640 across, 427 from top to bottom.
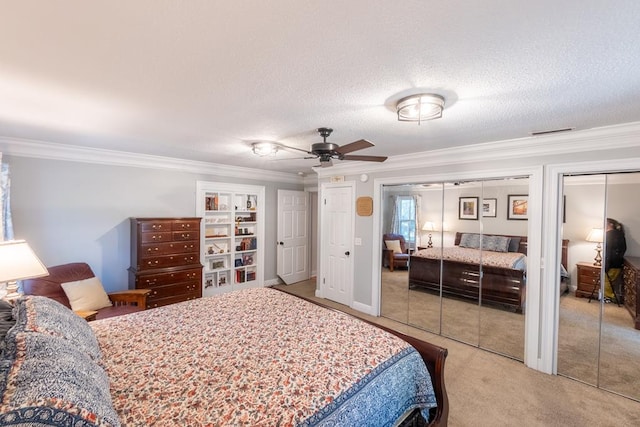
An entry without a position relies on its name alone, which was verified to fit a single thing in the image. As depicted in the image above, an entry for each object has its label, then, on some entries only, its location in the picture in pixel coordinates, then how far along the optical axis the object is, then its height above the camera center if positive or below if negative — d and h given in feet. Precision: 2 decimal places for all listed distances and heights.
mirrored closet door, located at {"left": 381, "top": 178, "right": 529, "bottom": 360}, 10.39 -2.19
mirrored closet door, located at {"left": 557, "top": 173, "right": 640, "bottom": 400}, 8.29 -2.24
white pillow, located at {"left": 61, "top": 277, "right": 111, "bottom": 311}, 9.68 -3.09
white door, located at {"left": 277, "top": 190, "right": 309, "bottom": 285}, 18.99 -1.85
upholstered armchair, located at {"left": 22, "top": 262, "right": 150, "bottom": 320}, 9.53 -3.01
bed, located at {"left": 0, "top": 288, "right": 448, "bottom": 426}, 3.31 -2.85
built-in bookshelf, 15.92 -1.57
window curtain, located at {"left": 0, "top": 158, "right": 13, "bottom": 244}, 9.33 +0.09
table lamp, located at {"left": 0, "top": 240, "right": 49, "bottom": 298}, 6.63 -1.37
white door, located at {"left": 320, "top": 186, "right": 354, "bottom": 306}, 15.17 -1.87
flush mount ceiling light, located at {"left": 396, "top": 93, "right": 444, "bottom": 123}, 5.96 +2.28
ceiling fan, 7.54 +1.69
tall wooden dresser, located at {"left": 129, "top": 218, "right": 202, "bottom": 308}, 12.03 -2.28
